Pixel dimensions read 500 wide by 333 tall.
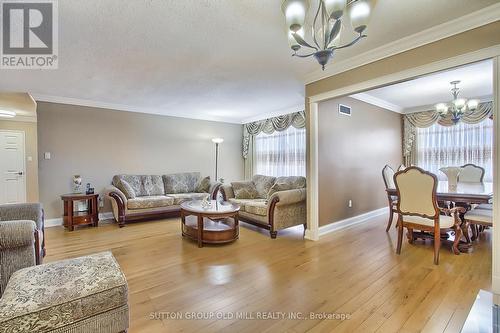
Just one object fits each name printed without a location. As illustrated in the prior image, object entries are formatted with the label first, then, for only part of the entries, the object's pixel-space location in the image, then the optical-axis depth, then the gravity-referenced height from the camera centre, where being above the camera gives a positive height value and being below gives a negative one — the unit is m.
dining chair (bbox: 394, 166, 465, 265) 2.85 -0.57
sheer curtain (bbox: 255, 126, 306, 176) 5.78 +0.29
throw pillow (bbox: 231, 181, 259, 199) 5.02 -0.54
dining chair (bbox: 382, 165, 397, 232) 4.05 -0.37
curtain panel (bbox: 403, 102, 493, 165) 4.79 +0.88
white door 5.58 -0.02
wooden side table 4.22 -0.85
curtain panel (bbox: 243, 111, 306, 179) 5.62 +0.95
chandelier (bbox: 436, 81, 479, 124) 4.02 +0.97
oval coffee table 3.41 -0.94
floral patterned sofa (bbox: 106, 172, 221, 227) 4.52 -0.61
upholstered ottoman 1.21 -0.72
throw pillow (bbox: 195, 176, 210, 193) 5.85 -0.52
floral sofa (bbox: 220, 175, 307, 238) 3.79 -0.73
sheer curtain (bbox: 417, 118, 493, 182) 4.75 +0.34
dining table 3.01 -0.43
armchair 2.74 -0.53
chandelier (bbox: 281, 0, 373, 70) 1.49 +0.95
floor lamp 6.62 +0.16
